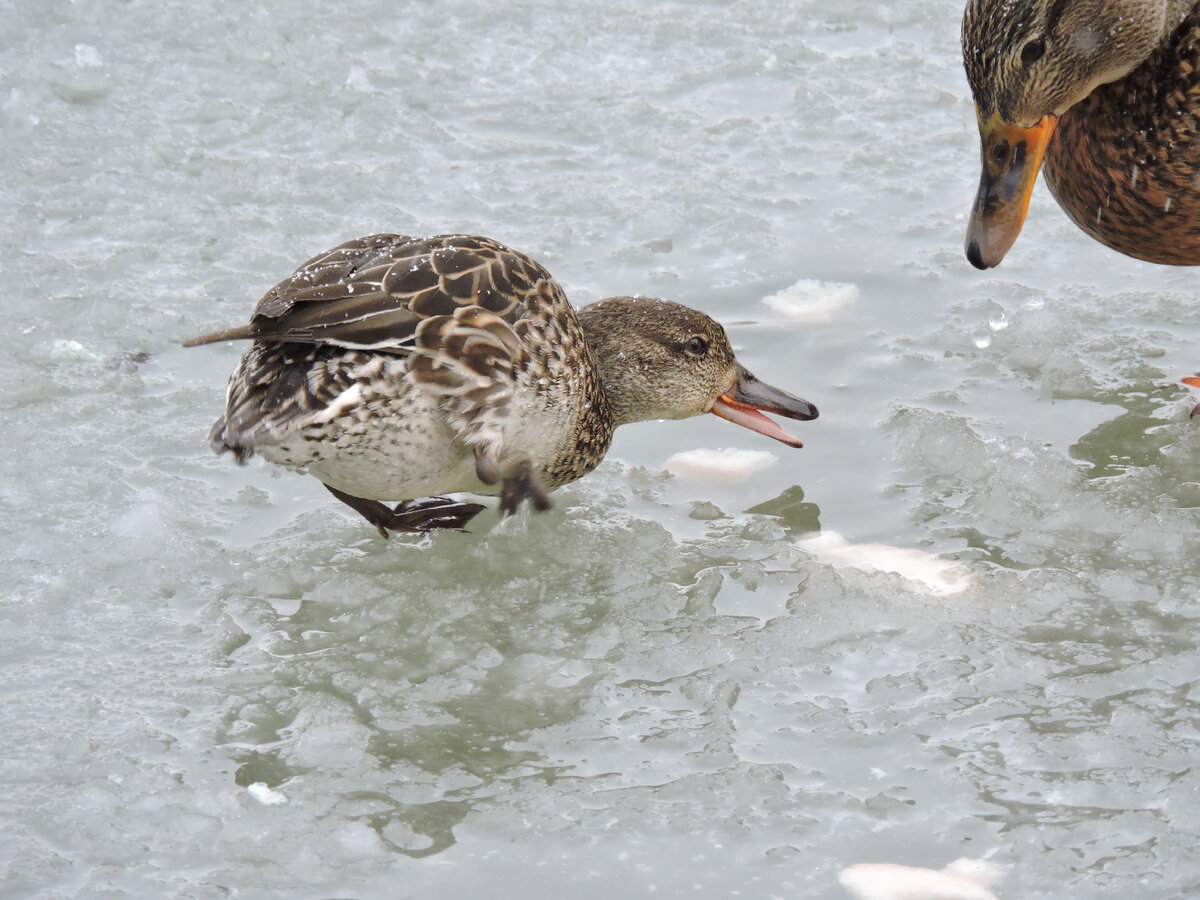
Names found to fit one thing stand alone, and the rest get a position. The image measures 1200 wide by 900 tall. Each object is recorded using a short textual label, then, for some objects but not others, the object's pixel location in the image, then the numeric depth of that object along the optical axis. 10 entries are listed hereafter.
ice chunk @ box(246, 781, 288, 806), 5.68
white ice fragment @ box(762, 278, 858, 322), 8.88
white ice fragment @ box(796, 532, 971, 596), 6.87
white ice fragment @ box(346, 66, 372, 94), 11.00
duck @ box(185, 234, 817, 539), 6.42
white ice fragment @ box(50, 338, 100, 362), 8.42
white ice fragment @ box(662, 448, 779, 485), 7.87
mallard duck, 7.07
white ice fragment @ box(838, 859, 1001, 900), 5.18
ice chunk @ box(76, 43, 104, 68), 11.18
